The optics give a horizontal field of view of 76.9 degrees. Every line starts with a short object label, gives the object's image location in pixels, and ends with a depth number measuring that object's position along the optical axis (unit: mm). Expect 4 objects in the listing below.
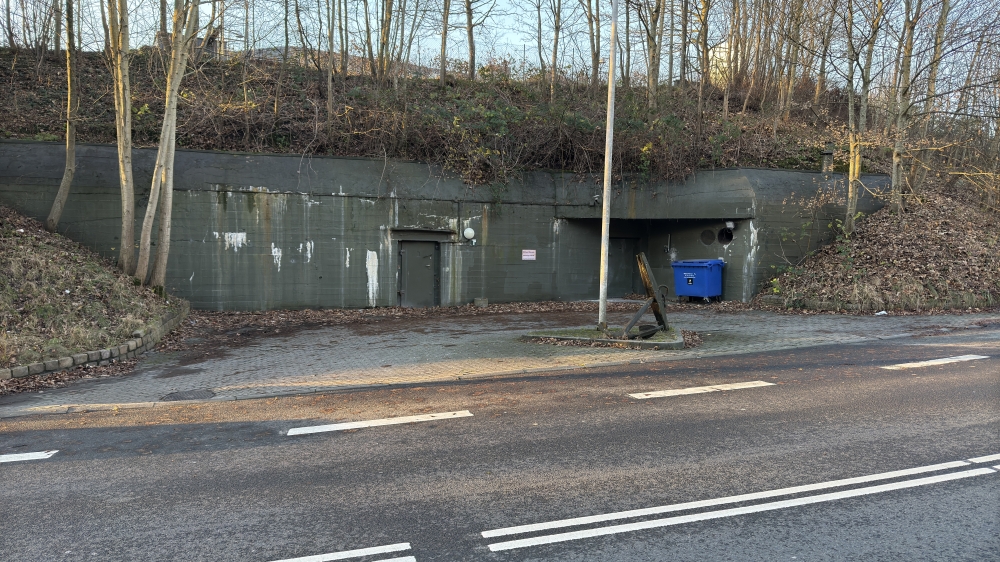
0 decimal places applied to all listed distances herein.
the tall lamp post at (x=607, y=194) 11602
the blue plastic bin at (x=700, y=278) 17891
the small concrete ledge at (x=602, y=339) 11016
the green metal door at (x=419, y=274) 17797
